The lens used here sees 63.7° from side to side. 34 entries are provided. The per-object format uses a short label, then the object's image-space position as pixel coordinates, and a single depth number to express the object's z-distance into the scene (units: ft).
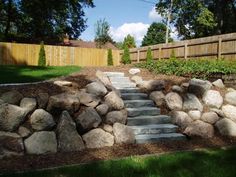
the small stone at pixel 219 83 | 17.62
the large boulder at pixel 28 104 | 12.36
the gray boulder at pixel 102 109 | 13.77
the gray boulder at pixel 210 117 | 15.02
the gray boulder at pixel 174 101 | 15.58
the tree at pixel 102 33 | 67.02
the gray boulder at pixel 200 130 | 14.06
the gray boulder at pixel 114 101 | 14.41
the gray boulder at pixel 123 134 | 12.85
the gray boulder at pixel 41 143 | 11.45
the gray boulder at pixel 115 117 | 13.56
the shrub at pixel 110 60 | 40.01
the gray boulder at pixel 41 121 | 12.09
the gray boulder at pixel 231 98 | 16.40
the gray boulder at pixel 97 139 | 12.45
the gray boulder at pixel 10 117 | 11.76
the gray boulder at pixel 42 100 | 12.78
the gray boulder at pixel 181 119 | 14.76
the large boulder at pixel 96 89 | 14.64
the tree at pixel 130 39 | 105.95
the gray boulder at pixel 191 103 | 15.61
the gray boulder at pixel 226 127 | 14.39
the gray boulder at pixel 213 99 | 16.04
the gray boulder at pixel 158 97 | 16.06
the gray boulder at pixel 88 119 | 12.80
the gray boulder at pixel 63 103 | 12.81
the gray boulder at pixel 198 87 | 16.37
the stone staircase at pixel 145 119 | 13.63
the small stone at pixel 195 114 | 15.22
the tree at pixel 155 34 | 113.42
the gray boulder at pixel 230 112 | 15.51
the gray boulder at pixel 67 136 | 11.92
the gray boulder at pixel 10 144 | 10.97
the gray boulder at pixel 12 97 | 12.53
